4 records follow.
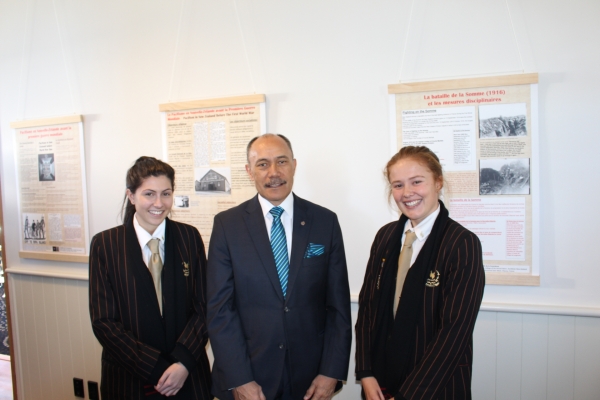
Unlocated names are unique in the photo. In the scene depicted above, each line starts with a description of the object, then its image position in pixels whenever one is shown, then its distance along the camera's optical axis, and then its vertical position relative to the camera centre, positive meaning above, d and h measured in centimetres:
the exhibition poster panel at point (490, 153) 188 +11
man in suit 154 -46
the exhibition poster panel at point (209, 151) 230 +20
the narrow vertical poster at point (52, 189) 273 -1
